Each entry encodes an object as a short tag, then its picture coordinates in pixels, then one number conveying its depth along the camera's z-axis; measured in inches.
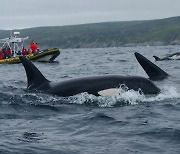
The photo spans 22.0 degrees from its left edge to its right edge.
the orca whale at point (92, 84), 572.7
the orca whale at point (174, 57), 1810.9
